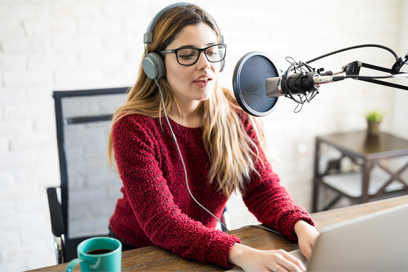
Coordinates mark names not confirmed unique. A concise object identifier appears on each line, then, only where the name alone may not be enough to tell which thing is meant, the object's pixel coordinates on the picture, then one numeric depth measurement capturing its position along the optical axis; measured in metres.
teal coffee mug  0.68
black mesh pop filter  0.84
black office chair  1.32
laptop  0.59
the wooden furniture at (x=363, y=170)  2.07
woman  0.93
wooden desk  0.86
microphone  0.69
